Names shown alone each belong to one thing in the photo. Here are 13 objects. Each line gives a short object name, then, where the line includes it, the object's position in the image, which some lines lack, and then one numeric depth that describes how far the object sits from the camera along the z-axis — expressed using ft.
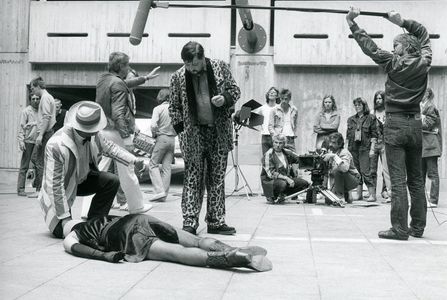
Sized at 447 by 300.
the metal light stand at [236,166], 40.43
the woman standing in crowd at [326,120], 40.75
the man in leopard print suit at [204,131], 22.09
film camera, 37.64
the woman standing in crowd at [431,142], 34.55
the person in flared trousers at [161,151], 35.79
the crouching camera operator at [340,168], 37.27
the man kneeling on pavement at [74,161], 20.51
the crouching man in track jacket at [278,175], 36.58
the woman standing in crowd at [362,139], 39.60
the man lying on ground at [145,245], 15.92
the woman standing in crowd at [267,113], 41.76
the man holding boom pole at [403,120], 21.99
